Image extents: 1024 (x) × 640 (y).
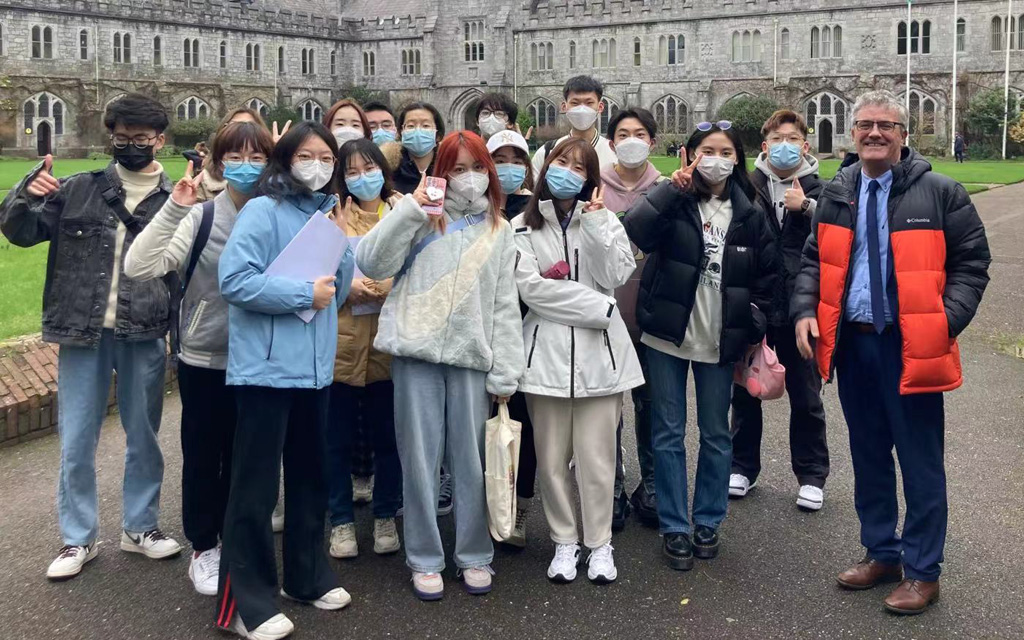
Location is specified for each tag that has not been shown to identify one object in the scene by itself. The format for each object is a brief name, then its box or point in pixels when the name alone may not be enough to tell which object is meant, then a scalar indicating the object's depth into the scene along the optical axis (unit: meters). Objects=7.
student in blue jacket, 3.65
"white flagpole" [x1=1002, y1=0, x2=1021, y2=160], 38.06
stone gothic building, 43.38
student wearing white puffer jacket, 4.16
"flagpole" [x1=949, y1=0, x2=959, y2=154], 38.01
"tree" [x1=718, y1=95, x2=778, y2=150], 41.19
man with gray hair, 3.83
